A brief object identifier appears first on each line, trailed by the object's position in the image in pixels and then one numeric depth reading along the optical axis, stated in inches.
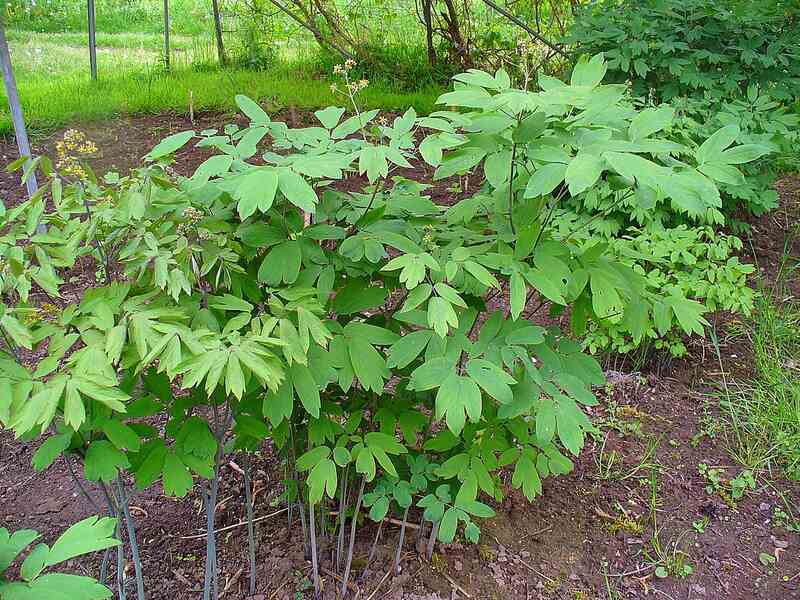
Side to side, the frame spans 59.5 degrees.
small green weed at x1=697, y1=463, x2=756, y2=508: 106.3
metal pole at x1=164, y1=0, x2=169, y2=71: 229.1
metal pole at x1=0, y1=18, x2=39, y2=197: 124.4
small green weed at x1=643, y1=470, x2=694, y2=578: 93.2
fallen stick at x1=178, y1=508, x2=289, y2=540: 93.1
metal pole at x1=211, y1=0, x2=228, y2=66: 241.3
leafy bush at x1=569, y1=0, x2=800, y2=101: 153.8
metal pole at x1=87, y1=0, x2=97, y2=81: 163.2
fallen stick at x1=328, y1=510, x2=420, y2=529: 87.2
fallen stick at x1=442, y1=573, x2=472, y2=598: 86.6
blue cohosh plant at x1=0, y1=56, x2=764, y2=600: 52.7
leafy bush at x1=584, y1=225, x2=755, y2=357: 118.9
